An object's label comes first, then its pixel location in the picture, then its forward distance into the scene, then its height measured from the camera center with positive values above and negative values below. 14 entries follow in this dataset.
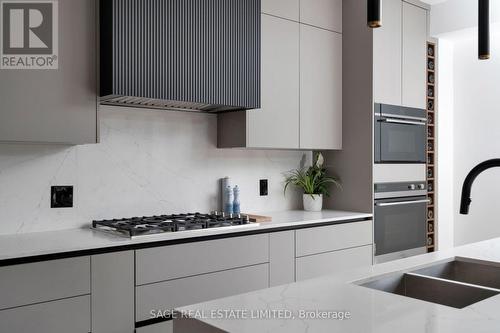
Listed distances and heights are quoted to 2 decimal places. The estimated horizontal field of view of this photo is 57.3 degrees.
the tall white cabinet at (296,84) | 3.12 +0.60
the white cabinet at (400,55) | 3.52 +0.88
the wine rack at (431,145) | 4.12 +0.18
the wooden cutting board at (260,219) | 2.90 -0.35
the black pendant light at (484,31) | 1.54 +0.47
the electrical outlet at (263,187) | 3.49 -0.17
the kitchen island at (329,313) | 1.03 -0.36
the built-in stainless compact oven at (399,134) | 3.51 +0.25
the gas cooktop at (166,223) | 2.30 -0.32
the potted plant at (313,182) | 3.56 -0.14
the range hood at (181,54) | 2.33 +0.62
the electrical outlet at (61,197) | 2.54 -0.18
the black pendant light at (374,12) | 1.28 +0.43
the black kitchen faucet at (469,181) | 1.45 -0.05
